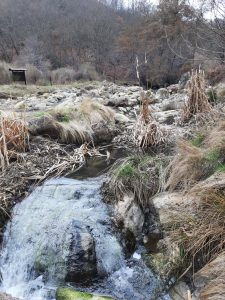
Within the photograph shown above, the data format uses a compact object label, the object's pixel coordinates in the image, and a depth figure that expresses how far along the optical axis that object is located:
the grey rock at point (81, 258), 3.11
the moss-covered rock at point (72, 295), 2.69
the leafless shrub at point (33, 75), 21.25
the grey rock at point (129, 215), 3.53
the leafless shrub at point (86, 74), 23.56
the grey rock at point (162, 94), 12.56
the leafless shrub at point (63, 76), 21.91
